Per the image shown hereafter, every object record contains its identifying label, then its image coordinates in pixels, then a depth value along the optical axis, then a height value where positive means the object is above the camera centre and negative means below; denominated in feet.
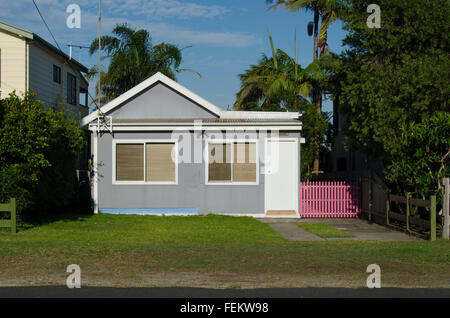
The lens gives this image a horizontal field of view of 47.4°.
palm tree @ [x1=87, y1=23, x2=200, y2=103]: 114.52 +25.20
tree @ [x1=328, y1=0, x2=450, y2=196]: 44.16 +7.30
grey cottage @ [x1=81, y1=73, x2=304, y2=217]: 58.65 +0.37
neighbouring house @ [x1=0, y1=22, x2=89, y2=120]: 70.38 +15.31
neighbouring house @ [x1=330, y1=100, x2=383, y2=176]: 78.95 +2.09
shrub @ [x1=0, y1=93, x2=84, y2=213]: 45.44 +1.88
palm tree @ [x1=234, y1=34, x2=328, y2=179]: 82.89 +13.94
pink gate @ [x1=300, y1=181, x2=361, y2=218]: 59.36 -3.47
